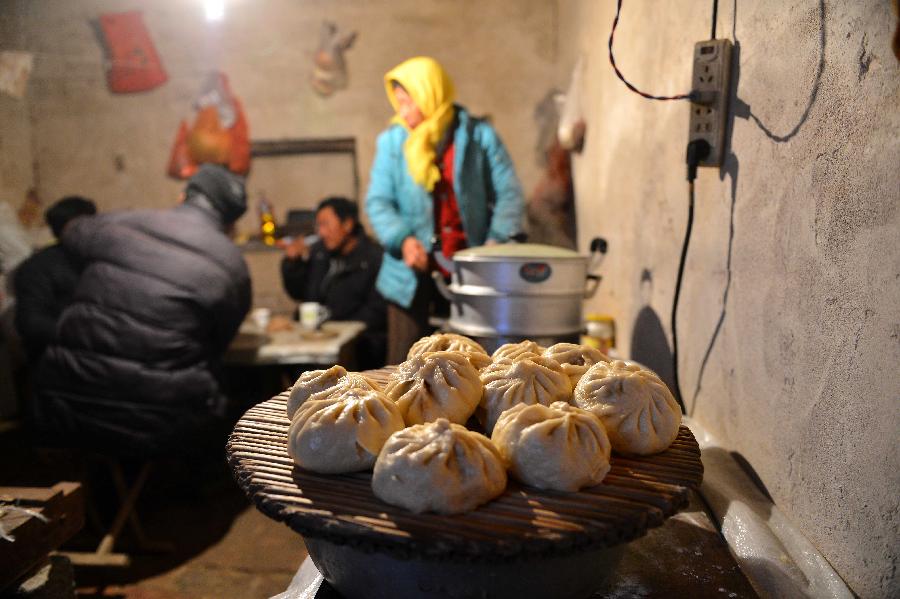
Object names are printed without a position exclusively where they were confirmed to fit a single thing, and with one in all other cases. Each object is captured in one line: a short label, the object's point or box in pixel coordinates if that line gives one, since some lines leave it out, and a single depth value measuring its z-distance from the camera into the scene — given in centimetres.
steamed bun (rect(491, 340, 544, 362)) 144
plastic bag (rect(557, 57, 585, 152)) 419
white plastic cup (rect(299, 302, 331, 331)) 428
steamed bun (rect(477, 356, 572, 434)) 121
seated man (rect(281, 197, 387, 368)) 483
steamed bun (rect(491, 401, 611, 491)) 95
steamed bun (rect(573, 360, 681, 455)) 112
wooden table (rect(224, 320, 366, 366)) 375
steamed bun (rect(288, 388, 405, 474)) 101
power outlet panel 172
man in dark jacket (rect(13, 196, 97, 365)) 354
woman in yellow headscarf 354
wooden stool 309
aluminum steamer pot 230
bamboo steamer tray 79
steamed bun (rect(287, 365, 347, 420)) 126
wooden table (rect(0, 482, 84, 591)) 174
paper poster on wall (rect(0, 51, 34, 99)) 505
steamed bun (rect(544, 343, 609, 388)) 145
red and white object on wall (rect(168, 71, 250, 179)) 582
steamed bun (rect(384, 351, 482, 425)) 117
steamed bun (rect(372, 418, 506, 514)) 88
